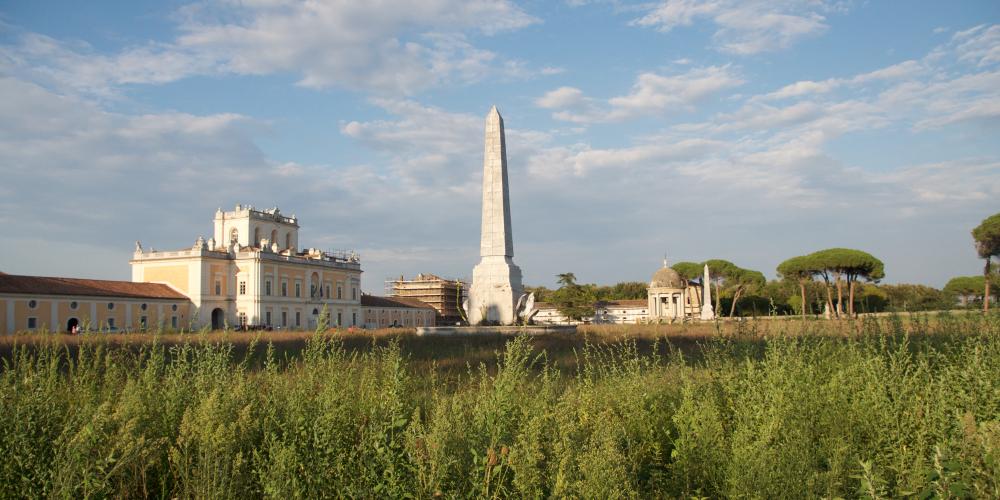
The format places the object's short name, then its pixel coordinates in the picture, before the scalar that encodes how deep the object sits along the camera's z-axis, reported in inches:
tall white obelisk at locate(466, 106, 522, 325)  854.5
